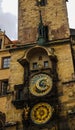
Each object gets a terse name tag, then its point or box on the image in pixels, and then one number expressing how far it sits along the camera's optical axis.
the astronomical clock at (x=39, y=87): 19.78
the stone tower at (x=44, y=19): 23.73
